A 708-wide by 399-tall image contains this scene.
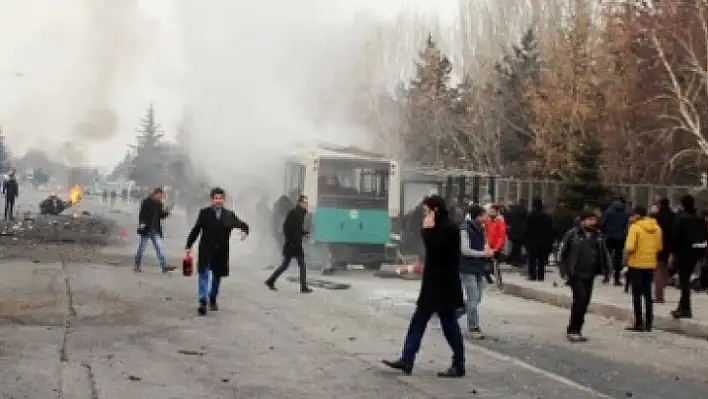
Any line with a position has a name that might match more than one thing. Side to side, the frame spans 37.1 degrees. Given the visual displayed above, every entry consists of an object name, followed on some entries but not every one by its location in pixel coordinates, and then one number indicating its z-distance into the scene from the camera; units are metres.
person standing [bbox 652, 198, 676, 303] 17.03
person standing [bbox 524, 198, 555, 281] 22.02
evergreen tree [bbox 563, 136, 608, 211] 30.58
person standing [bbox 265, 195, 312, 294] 18.25
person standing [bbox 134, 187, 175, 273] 20.73
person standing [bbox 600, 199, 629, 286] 21.05
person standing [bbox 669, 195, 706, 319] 15.59
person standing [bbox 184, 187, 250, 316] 14.12
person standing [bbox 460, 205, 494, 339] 12.74
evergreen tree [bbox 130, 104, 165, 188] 64.31
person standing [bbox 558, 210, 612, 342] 13.11
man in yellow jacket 14.29
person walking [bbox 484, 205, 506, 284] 19.53
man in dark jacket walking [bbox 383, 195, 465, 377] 9.75
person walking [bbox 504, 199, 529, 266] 25.08
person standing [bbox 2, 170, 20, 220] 36.00
